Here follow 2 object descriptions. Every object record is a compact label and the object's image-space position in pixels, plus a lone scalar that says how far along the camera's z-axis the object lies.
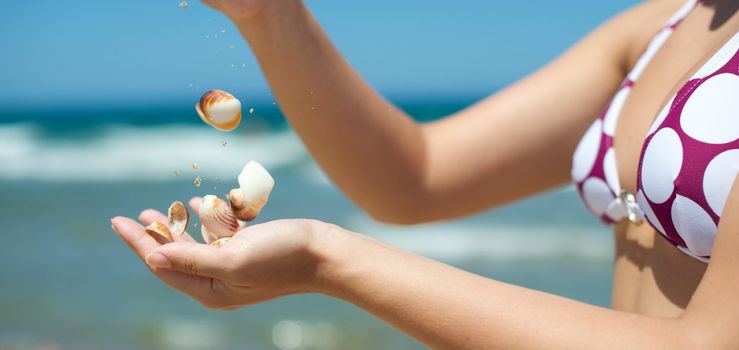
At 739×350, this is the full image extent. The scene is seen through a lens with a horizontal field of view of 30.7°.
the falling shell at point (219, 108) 1.08
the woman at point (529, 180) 0.93
